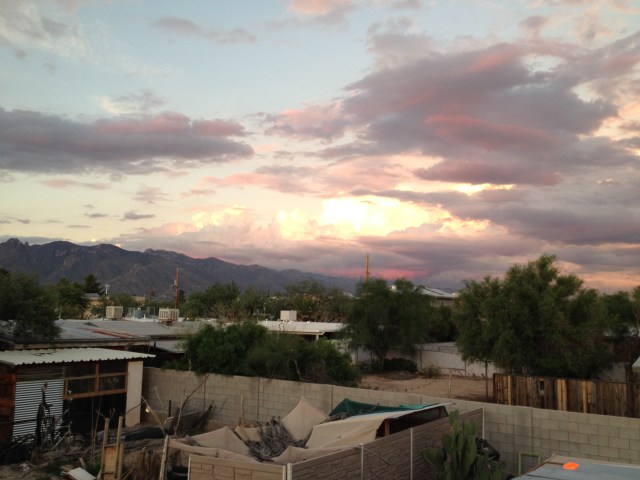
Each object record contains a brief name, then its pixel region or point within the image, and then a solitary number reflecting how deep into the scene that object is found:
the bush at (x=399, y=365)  38.81
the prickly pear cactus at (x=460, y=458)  11.34
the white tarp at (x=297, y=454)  11.77
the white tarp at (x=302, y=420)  15.03
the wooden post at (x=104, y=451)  12.94
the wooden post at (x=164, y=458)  11.44
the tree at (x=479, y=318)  26.38
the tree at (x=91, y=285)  103.89
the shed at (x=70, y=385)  18.02
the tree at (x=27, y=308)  20.95
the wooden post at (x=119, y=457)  12.59
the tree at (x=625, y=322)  33.88
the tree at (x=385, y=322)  38.47
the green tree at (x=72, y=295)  73.58
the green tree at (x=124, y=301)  80.38
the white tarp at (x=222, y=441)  12.80
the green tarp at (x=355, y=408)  15.09
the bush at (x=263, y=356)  20.88
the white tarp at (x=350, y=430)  12.57
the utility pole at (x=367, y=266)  64.61
